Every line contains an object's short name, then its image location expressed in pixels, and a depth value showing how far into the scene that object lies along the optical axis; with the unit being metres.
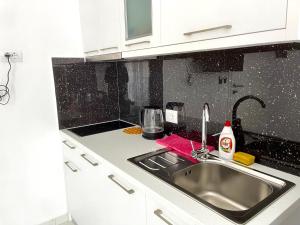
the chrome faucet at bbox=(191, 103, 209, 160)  1.15
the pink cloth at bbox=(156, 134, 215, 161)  1.29
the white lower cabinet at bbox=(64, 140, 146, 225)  1.04
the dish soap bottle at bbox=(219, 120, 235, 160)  1.13
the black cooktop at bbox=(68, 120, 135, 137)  1.79
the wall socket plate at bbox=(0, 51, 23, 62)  1.60
